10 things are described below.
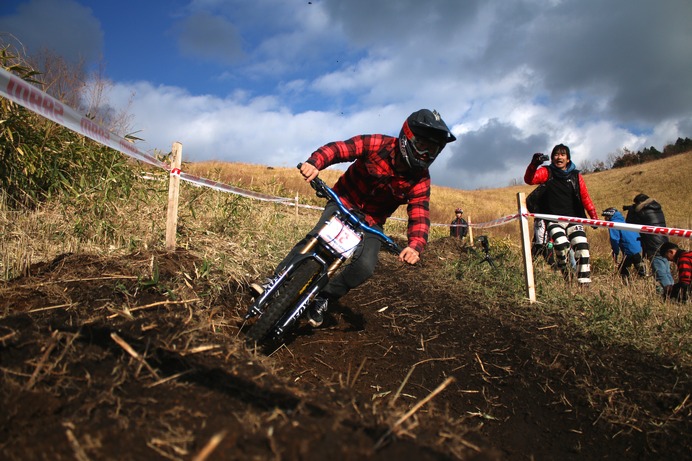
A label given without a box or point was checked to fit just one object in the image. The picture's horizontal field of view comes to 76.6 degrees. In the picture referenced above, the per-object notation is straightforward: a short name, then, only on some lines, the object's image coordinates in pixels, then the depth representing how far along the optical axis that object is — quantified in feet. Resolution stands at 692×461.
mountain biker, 13.12
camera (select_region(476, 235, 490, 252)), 25.31
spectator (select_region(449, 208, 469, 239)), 47.57
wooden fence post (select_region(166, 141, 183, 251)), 14.73
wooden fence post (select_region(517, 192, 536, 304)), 17.95
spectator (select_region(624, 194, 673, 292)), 25.62
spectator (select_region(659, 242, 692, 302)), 19.90
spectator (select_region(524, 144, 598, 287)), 21.88
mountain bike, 11.59
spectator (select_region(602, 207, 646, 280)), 27.66
